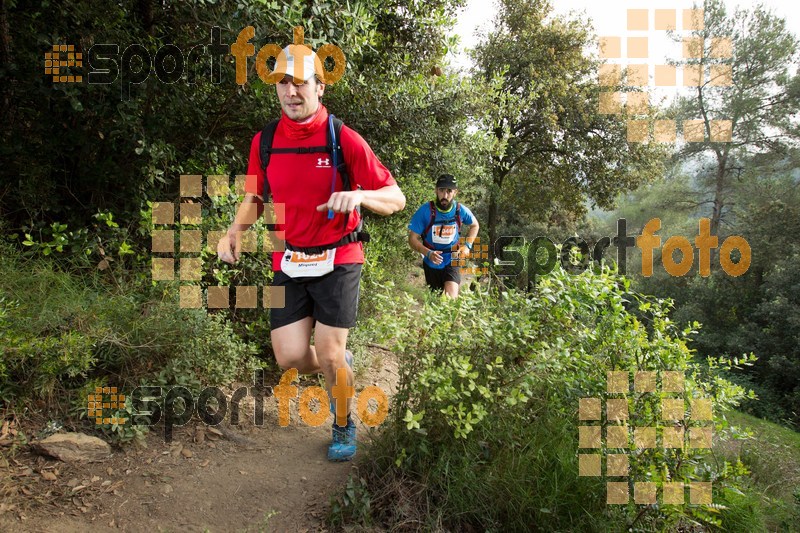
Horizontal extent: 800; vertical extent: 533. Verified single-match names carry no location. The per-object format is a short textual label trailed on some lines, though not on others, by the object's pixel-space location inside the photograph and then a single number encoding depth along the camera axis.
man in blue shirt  6.11
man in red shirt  3.04
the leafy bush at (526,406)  2.85
